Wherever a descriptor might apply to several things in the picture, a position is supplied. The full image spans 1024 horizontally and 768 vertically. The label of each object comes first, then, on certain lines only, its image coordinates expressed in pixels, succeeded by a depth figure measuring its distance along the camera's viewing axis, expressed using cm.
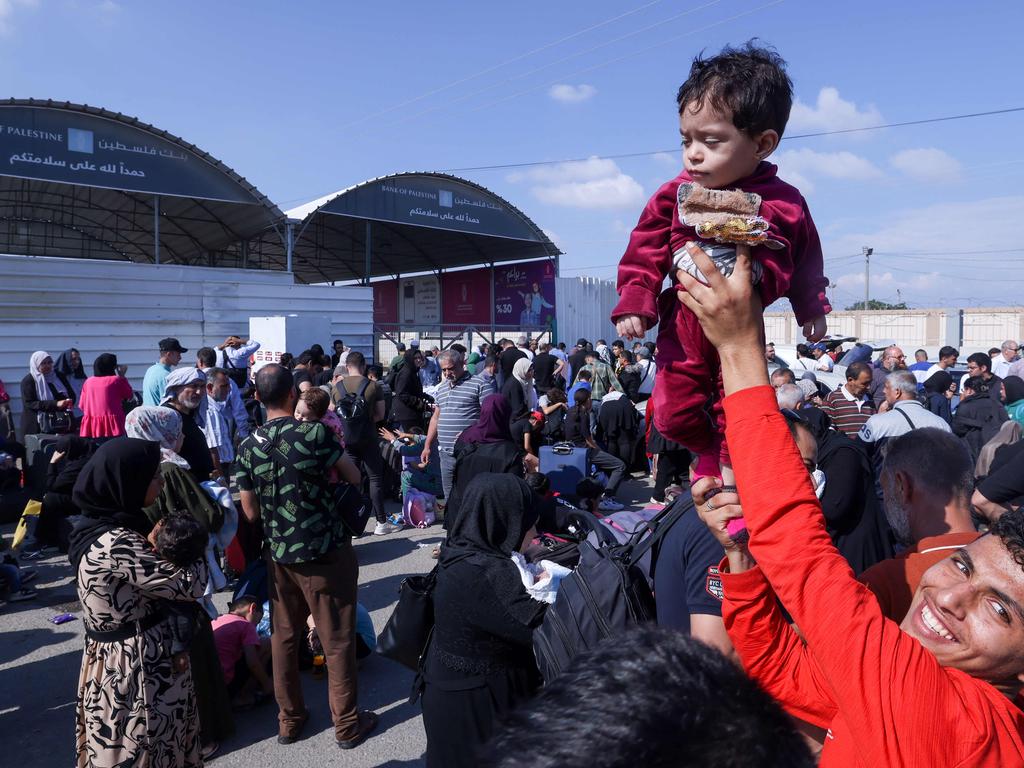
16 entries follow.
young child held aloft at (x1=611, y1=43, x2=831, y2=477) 135
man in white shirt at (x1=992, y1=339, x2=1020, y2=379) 1061
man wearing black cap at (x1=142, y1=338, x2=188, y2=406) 760
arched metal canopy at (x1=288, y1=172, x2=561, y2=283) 1883
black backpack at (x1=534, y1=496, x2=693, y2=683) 218
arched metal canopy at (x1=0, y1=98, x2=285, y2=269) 1342
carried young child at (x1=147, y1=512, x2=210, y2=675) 302
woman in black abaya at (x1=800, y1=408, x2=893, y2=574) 325
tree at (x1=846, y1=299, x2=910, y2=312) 5394
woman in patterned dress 282
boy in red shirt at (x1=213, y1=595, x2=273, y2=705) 433
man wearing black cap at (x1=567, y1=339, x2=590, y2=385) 1369
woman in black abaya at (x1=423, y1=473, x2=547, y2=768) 260
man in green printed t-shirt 373
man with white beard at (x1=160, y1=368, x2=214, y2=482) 527
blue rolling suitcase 830
